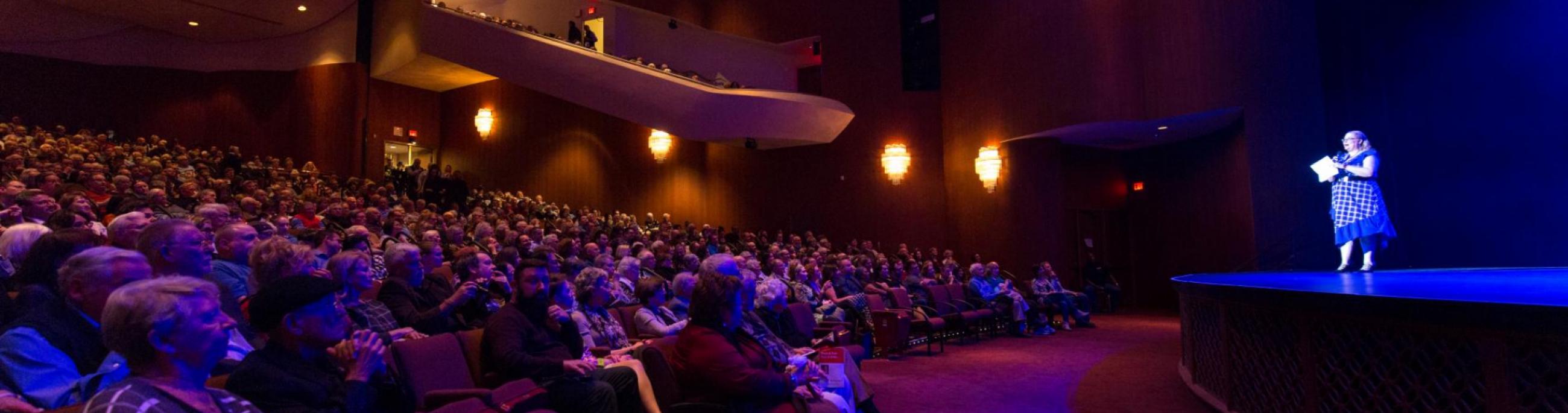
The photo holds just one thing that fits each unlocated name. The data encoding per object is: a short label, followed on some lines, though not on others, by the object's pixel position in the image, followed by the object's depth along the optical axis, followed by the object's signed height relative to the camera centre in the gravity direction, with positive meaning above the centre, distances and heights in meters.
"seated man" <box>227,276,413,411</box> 1.93 -0.22
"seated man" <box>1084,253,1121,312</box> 11.74 -0.50
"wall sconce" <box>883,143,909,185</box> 11.62 +1.26
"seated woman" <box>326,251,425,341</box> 3.10 -0.10
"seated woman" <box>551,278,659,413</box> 3.71 -0.31
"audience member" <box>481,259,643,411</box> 3.00 -0.36
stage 2.68 -0.39
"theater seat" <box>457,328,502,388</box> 3.14 -0.35
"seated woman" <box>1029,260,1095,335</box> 9.79 -0.52
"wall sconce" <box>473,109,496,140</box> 13.77 +2.27
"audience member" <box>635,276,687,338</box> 4.34 -0.29
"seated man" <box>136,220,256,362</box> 2.66 +0.06
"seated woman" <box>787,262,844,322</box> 7.15 -0.36
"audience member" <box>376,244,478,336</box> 3.50 -0.16
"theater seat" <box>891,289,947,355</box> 7.34 -0.61
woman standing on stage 6.36 +0.32
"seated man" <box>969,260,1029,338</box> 9.16 -0.50
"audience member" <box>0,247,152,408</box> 2.04 -0.17
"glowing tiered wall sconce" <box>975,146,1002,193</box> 11.02 +1.11
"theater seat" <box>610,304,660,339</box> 4.49 -0.33
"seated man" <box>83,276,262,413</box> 1.45 -0.12
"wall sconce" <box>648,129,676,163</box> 12.53 +1.68
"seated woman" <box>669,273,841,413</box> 2.99 -0.38
